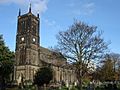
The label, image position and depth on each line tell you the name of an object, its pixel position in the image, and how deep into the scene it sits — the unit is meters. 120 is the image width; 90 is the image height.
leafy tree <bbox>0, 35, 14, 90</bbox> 22.37
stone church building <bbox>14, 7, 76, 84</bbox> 43.02
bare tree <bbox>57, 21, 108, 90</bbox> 19.60
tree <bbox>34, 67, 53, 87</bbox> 27.21
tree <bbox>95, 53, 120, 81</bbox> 30.86
